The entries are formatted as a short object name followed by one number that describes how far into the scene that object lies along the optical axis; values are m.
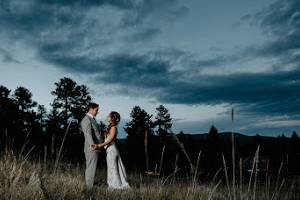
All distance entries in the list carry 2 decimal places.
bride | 9.85
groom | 9.06
